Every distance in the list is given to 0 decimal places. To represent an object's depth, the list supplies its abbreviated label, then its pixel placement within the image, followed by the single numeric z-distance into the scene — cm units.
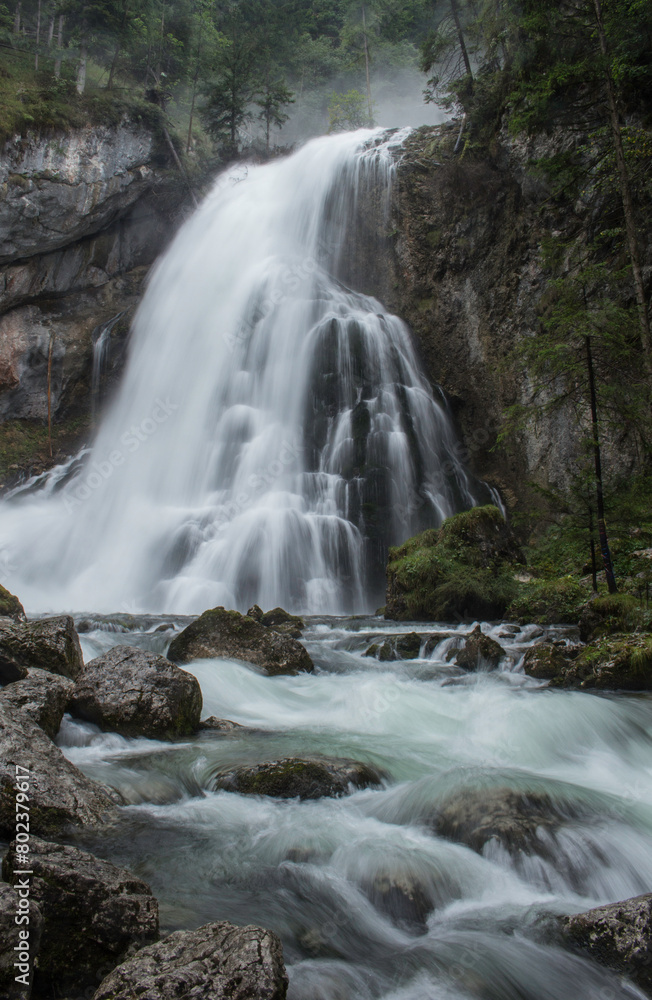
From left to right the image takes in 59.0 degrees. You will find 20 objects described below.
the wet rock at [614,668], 690
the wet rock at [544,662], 765
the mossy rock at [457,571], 1221
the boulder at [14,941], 218
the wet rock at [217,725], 630
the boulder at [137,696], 572
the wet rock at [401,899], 334
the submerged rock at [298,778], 461
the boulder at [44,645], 631
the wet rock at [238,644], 865
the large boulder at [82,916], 239
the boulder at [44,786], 355
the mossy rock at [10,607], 973
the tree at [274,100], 3341
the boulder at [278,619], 1154
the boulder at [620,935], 276
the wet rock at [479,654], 832
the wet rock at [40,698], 505
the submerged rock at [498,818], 384
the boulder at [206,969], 209
